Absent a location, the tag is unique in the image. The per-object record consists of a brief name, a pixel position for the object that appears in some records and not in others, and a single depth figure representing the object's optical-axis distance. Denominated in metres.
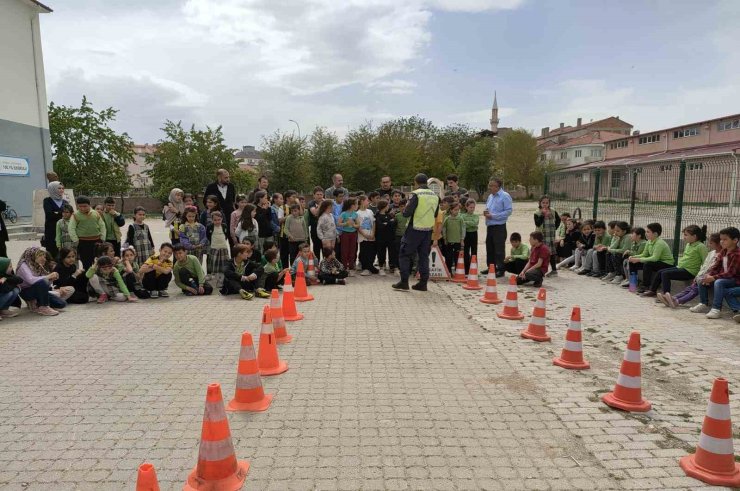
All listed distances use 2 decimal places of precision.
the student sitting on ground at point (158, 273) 8.77
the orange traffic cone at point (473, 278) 9.59
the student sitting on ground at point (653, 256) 8.77
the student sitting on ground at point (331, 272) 9.98
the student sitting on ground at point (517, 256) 10.79
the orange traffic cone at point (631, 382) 4.13
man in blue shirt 10.45
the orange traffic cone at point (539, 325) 6.17
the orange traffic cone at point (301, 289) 8.37
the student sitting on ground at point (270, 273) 9.01
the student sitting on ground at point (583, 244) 11.47
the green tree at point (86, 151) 33.69
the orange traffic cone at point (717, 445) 3.10
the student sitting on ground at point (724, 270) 7.06
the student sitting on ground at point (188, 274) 8.96
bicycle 20.91
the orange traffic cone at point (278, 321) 6.01
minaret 132.62
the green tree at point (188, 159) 37.62
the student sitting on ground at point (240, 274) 8.79
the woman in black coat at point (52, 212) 9.12
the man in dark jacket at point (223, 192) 10.75
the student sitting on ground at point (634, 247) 9.49
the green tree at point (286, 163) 41.12
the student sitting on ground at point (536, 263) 9.87
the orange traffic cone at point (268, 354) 4.82
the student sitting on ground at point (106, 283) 8.23
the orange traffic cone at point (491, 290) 8.33
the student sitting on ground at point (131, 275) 8.62
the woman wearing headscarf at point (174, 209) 10.10
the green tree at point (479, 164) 67.00
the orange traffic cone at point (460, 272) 10.40
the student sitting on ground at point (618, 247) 10.05
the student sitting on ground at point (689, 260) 8.05
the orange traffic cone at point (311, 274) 9.94
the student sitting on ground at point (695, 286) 7.40
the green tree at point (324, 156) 45.81
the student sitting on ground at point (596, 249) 10.83
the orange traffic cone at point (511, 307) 7.23
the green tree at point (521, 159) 64.19
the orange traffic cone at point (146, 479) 2.45
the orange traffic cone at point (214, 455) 2.95
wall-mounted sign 20.92
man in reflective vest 9.05
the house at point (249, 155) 133.50
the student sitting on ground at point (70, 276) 8.09
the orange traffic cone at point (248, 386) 4.06
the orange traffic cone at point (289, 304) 7.07
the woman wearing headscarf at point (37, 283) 7.43
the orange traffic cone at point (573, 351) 5.14
